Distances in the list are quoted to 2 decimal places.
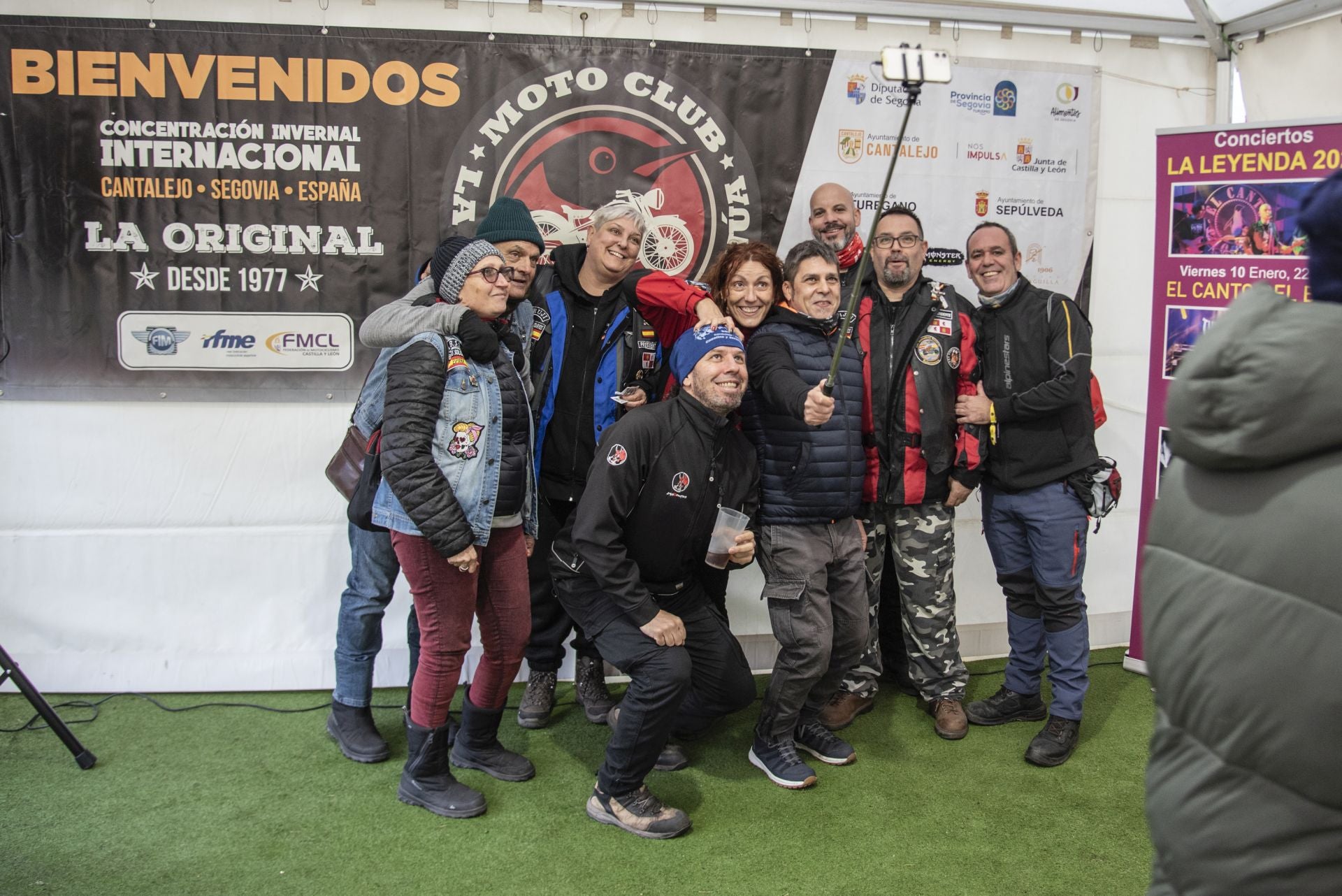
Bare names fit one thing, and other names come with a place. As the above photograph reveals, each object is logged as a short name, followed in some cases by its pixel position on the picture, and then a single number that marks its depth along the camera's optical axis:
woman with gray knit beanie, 2.75
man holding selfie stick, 3.17
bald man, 3.75
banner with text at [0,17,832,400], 3.71
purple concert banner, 3.65
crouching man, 2.85
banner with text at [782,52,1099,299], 4.01
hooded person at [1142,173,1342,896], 1.12
